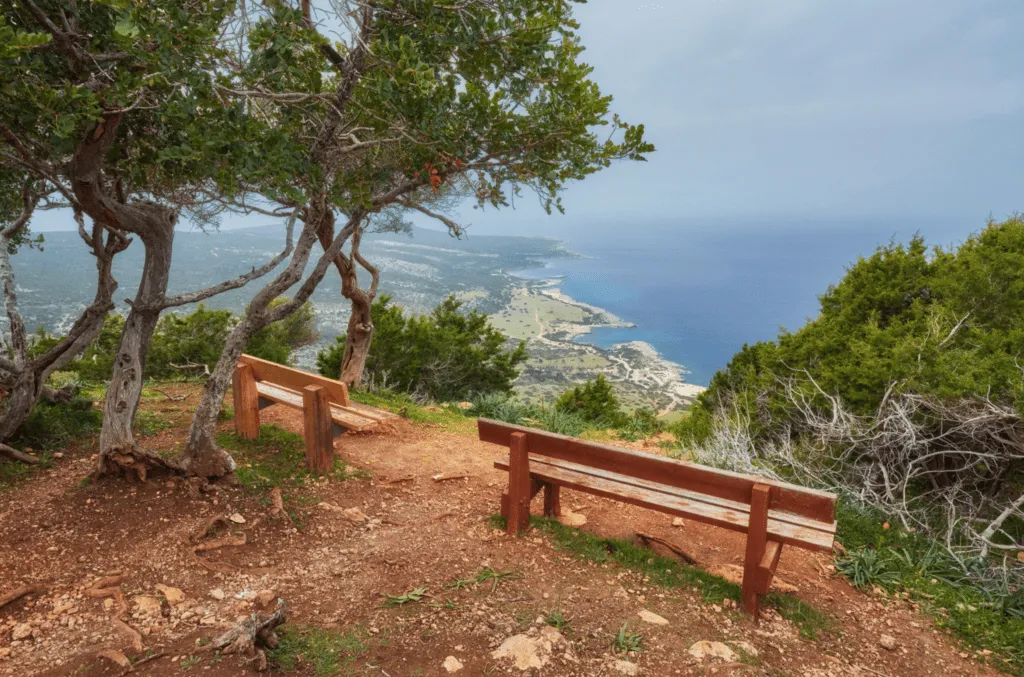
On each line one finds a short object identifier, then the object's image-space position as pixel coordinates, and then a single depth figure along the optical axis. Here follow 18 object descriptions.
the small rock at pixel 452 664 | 2.80
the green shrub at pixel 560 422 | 8.96
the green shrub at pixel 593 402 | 11.69
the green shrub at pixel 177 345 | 11.93
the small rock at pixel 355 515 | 4.64
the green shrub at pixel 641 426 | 8.83
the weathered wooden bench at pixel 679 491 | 3.37
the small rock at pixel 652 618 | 3.31
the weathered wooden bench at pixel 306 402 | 5.33
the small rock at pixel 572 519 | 4.76
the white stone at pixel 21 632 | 2.83
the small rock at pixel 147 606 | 3.10
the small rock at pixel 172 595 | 3.23
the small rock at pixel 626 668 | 2.88
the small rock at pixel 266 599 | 3.29
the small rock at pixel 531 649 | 2.88
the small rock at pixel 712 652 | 3.04
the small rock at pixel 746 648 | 3.12
